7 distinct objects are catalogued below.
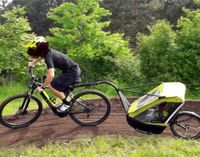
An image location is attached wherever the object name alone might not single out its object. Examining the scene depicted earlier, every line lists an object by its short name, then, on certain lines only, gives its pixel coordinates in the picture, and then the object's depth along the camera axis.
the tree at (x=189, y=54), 11.01
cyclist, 6.90
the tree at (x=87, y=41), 14.47
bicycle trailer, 6.51
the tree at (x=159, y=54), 11.10
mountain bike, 7.15
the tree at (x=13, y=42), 13.39
